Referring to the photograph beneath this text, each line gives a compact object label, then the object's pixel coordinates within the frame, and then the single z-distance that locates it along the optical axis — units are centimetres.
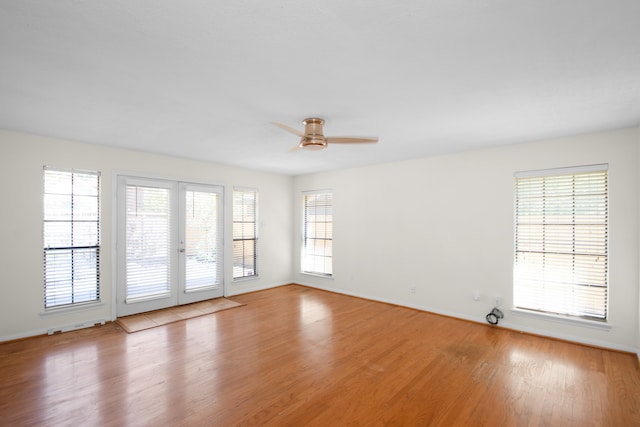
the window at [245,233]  599
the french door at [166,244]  456
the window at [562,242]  359
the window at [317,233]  640
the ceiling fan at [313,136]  300
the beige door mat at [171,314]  419
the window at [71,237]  392
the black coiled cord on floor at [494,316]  414
